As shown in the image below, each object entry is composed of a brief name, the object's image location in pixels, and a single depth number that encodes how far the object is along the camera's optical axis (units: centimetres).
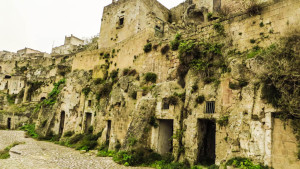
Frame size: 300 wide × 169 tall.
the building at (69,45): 5253
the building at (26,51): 6180
